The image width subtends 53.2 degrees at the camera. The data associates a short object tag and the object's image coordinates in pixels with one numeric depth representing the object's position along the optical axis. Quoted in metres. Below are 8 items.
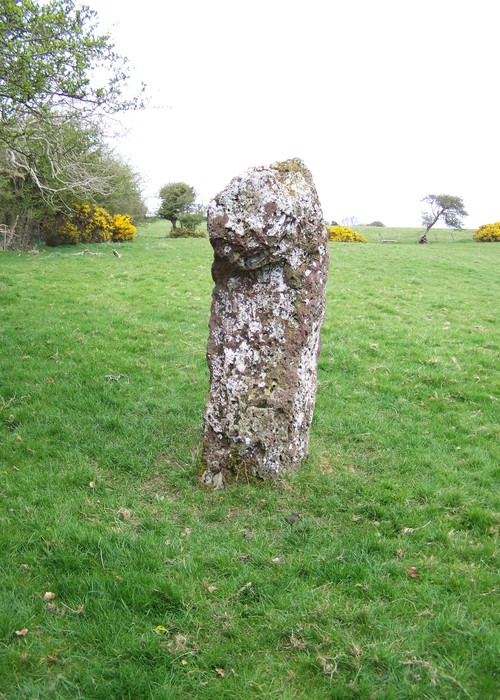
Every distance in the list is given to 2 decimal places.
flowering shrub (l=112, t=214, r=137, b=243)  32.78
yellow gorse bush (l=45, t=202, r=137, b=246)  30.03
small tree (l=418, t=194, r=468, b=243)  57.59
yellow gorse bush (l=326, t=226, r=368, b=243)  42.62
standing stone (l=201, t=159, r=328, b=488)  5.56
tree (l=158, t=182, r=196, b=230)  46.47
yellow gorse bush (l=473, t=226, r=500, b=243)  50.44
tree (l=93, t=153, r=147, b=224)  28.97
